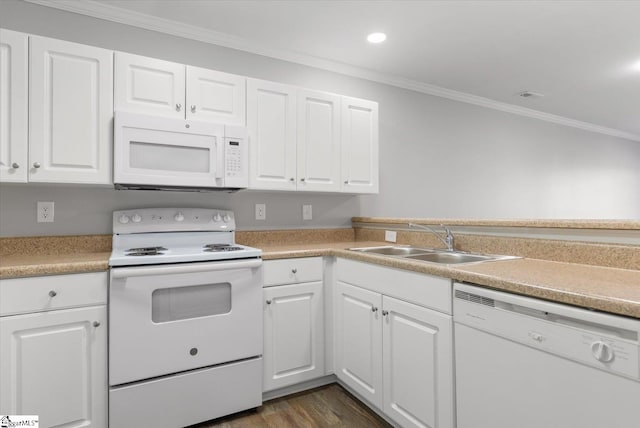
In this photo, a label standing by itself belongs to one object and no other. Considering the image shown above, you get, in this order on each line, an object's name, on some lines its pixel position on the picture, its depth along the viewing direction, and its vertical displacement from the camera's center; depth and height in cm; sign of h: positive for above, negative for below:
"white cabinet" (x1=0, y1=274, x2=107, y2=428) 150 -62
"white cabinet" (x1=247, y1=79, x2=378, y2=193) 236 +58
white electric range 168 -57
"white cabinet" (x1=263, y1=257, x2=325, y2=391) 208 -62
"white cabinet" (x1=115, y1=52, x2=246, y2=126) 196 +77
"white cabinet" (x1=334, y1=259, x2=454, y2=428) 147 -60
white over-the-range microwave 191 +39
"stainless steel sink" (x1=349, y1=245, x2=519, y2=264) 190 -21
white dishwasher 93 -45
